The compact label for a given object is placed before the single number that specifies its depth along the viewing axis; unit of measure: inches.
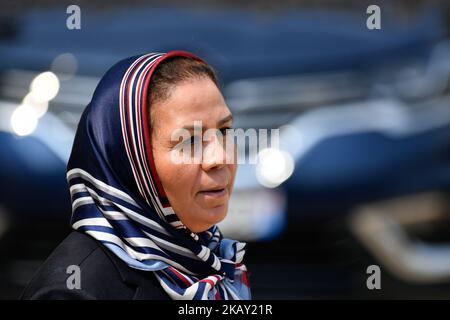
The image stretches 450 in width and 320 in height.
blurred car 262.9
